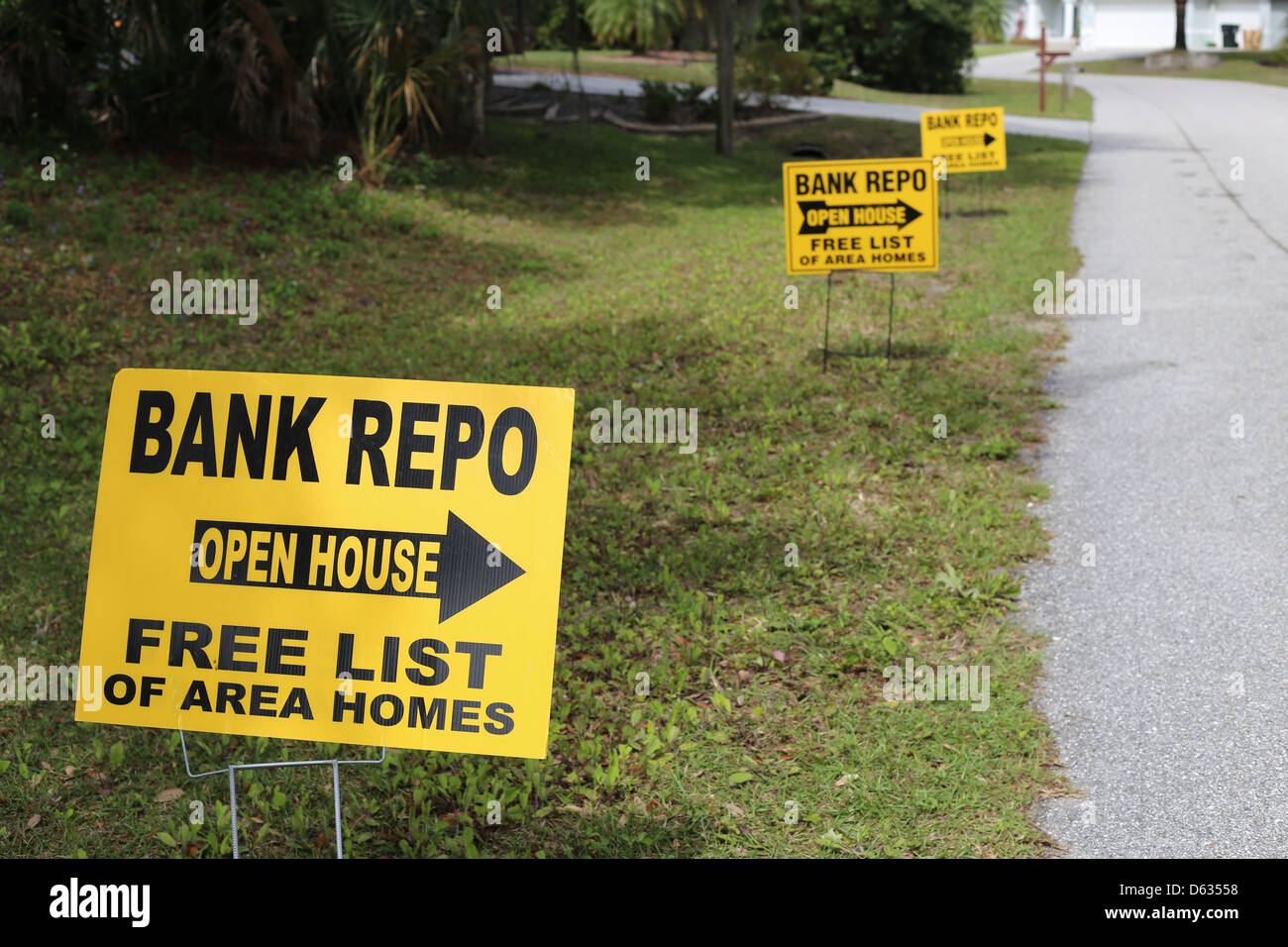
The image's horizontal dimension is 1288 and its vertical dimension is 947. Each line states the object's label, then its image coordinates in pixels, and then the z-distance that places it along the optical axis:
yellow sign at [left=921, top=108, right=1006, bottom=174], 15.42
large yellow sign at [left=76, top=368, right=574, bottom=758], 3.23
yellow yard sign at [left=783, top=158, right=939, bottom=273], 8.85
